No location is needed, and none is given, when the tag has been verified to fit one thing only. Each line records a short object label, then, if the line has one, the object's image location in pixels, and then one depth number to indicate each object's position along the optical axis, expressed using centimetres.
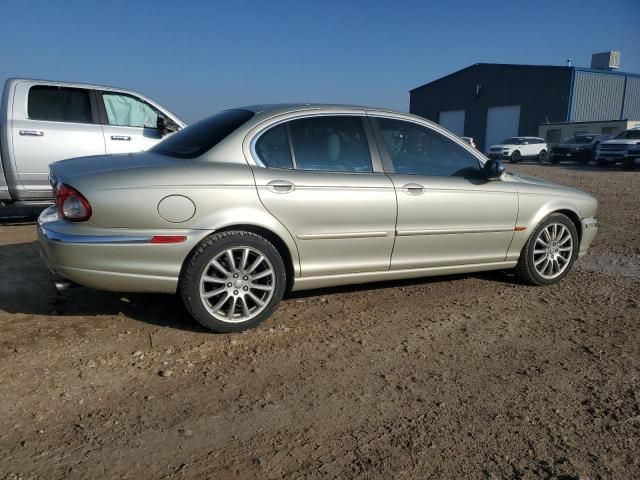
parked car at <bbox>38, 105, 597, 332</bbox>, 319
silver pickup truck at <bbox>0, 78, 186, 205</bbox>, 628
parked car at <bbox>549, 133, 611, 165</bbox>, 2711
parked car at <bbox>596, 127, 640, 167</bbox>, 2292
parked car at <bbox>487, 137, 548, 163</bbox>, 3006
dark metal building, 3703
